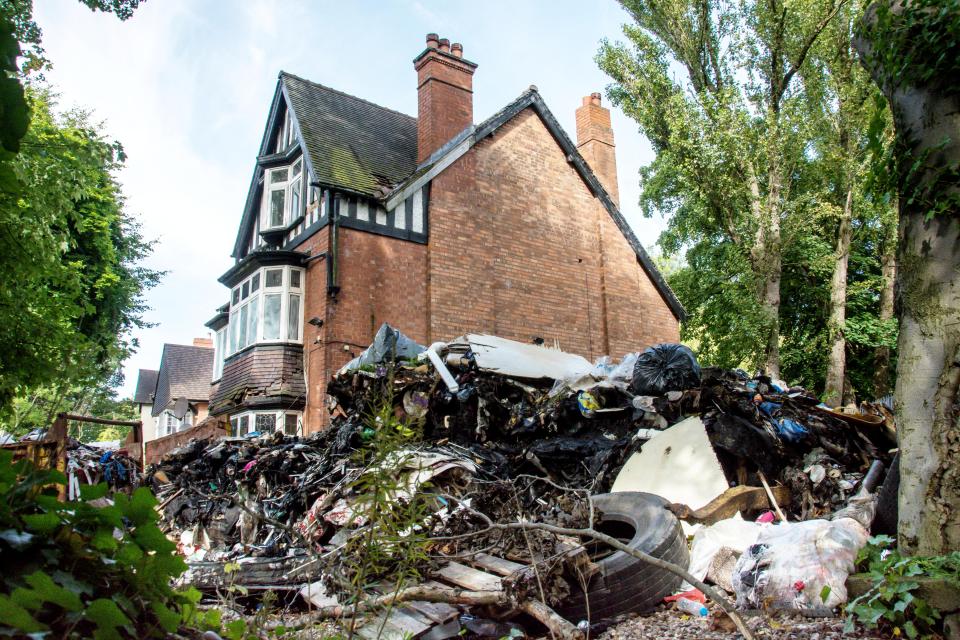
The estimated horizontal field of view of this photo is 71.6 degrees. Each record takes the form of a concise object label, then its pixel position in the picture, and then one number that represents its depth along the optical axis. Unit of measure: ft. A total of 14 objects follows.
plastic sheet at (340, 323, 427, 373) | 41.70
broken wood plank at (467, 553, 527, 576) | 16.11
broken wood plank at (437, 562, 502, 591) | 15.49
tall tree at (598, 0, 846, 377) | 59.52
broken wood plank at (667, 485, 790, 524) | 22.41
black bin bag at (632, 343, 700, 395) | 30.96
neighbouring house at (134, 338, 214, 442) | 103.81
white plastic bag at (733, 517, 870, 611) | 15.33
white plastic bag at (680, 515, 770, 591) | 19.08
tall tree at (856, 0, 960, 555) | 13.67
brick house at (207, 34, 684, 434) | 50.57
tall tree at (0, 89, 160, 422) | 15.89
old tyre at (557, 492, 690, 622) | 16.21
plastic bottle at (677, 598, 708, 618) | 16.16
